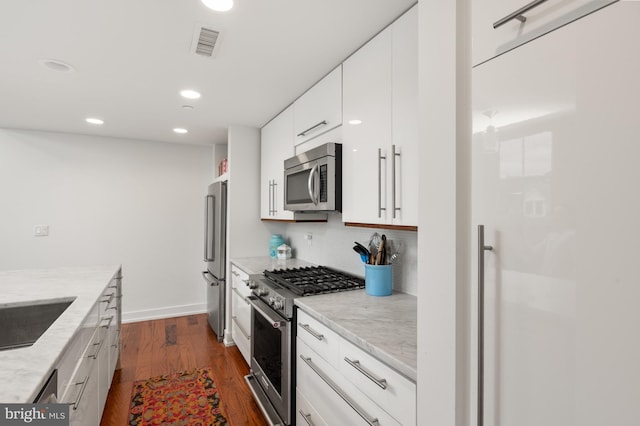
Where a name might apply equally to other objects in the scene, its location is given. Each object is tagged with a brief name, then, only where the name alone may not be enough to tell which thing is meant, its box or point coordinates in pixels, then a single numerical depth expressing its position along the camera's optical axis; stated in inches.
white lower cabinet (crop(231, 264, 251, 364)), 109.7
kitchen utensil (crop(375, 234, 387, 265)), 77.0
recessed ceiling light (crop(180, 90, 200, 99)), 100.0
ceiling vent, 66.9
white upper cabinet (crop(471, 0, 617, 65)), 26.1
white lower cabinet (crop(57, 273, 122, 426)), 53.0
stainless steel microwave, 81.1
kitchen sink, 70.1
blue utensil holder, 75.1
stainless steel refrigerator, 138.9
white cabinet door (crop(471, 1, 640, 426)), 22.6
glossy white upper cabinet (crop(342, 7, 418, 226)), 59.3
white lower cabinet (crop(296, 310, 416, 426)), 43.7
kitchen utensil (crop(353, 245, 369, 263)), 80.0
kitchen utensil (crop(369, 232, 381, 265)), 85.6
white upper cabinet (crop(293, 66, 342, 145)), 83.7
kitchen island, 38.3
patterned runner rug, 87.5
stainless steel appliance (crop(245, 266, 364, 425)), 73.6
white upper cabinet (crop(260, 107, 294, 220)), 114.6
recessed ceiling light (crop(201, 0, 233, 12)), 57.3
